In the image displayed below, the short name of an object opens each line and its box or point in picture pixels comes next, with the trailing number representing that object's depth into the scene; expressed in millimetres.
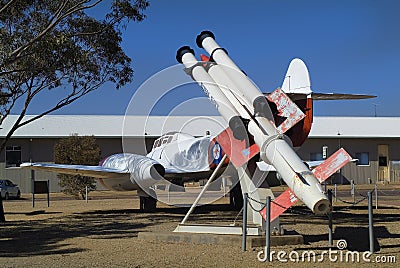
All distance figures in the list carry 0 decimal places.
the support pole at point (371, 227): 12339
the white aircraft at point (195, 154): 14188
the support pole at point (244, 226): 13314
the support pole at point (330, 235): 13783
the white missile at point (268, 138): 11477
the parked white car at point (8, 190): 42312
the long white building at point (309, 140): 50969
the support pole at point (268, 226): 12172
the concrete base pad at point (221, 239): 13758
